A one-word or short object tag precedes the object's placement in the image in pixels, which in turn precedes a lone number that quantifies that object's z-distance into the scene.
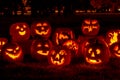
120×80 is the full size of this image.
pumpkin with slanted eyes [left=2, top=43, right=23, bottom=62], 8.09
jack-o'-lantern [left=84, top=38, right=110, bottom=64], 7.80
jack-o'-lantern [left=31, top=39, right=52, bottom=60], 8.22
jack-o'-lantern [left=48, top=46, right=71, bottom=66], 7.76
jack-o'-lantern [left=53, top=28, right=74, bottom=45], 9.03
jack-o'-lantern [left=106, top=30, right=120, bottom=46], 9.09
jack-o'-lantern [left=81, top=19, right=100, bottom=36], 9.65
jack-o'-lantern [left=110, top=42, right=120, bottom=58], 8.17
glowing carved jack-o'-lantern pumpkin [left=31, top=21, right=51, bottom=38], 9.52
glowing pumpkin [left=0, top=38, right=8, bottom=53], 8.71
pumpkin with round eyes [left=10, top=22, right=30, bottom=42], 9.41
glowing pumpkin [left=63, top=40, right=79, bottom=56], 8.26
